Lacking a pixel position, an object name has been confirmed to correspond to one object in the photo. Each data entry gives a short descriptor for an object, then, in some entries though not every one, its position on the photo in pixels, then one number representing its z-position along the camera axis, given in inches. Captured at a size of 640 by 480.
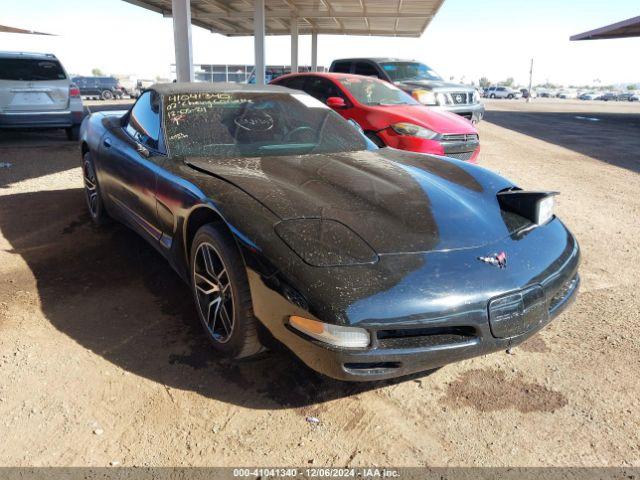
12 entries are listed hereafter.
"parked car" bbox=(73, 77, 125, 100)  1238.8
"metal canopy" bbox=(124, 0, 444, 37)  685.3
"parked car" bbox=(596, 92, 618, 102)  2602.4
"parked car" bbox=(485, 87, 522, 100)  2340.1
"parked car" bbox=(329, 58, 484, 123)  429.1
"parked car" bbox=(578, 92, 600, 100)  2717.0
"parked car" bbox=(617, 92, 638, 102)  2501.2
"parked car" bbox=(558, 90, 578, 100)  3017.2
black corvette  75.6
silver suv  335.9
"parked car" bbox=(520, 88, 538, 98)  2022.1
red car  247.4
